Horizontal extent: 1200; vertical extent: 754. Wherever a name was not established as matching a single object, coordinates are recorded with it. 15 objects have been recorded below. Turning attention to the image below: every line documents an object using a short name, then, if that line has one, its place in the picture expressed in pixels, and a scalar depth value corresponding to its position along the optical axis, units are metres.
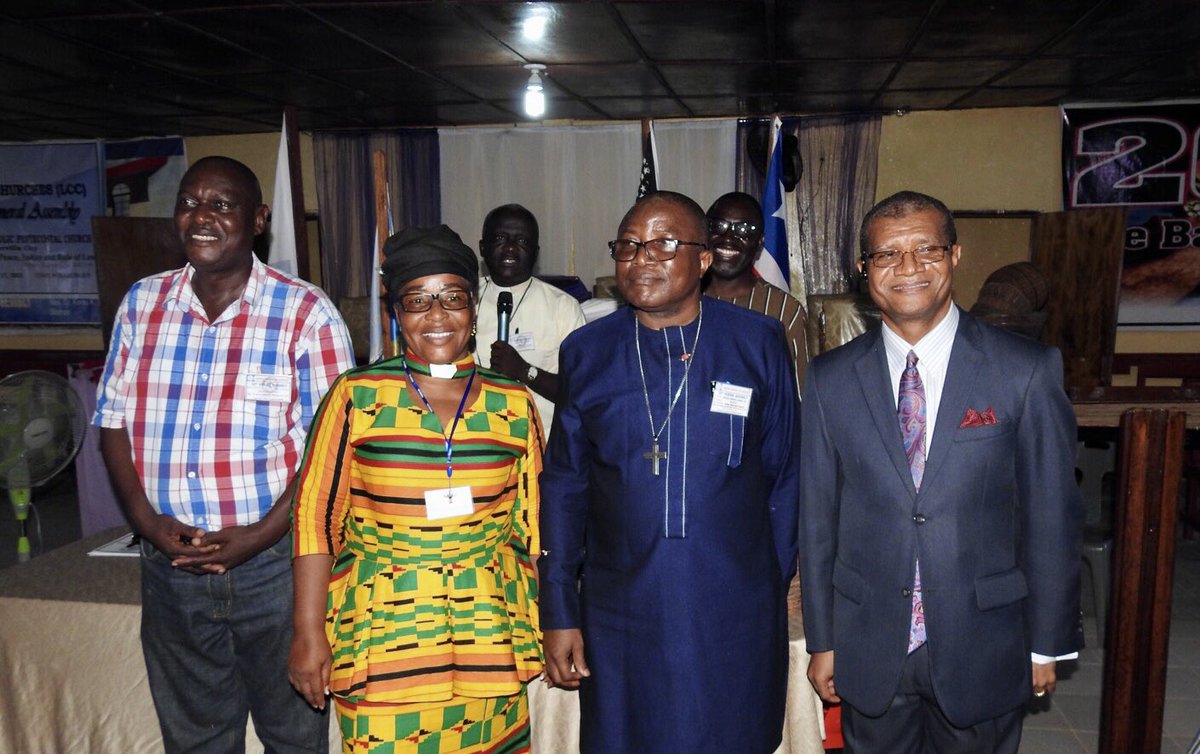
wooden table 2.48
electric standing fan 3.72
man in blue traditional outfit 1.98
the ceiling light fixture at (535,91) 6.55
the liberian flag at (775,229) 4.61
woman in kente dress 1.90
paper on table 3.18
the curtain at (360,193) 9.44
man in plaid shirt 2.28
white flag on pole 3.75
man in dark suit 1.86
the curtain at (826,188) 8.73
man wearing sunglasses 3.51
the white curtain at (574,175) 8.99
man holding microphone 3.84
